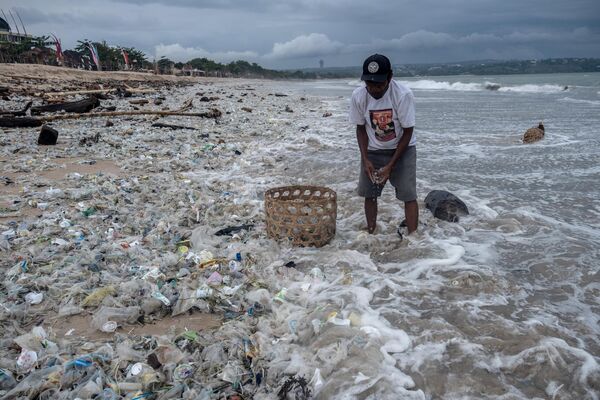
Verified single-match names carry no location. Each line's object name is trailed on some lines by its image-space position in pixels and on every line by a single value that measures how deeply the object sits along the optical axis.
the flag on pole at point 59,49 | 44.44
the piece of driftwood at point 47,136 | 8.62
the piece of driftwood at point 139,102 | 17.12
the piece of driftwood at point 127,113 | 11.27
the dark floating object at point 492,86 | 38.77
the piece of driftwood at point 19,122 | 10.34
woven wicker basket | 4.16
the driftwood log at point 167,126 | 11.41
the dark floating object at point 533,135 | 10.23
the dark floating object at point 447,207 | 5.08
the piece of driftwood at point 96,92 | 16.02
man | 3.90
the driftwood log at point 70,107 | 12.57
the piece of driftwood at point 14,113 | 11.41
